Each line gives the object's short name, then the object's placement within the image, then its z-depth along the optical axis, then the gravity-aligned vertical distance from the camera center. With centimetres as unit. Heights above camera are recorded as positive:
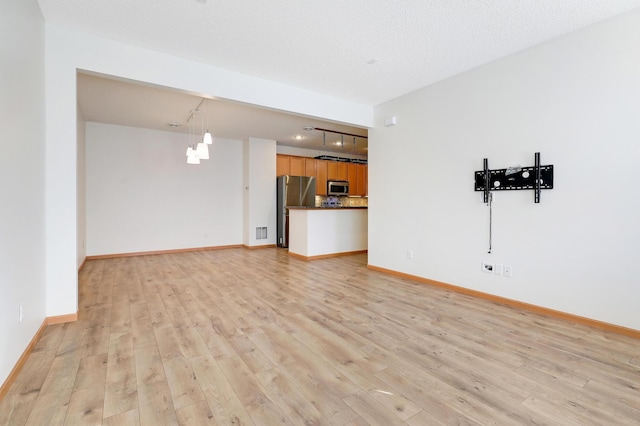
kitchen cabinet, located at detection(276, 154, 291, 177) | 782 +113
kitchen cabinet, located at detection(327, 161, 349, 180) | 862 +108
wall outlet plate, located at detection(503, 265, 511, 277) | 327 -71
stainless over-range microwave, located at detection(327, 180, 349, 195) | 848 +58
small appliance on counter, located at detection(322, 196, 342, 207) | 812 +14
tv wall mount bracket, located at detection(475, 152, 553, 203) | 298 +31
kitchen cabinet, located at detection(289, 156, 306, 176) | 805 +113
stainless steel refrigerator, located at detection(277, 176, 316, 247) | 737 +25
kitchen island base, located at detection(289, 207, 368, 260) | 583 -51
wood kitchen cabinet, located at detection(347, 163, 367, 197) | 909 +88
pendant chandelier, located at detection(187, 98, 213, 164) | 428 +86
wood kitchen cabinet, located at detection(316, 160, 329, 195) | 841 +86
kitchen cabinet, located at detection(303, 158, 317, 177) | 824 +114
